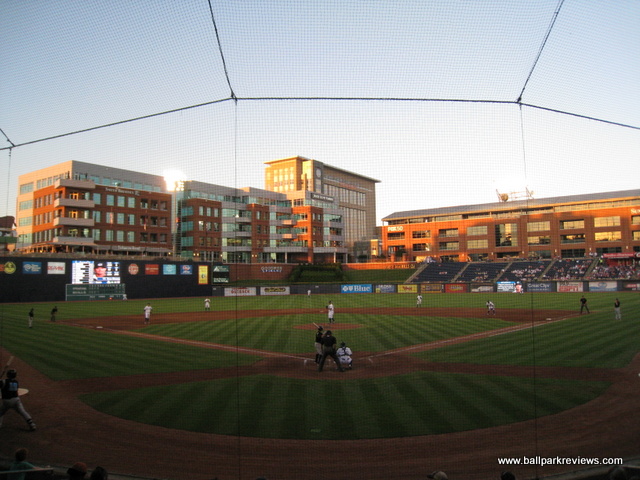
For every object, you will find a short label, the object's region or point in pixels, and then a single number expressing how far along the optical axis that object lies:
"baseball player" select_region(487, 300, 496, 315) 28.92
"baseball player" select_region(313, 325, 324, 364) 13.75
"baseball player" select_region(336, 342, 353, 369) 13.62
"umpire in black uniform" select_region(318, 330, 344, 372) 13.16
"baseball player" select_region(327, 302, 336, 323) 26.12
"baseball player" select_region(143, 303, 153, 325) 25.56
